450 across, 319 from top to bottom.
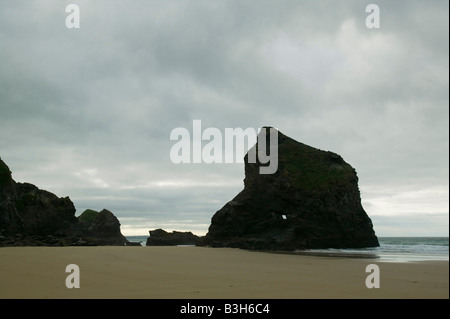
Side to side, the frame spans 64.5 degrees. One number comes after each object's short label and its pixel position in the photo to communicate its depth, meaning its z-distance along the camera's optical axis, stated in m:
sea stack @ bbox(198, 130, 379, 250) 36.08
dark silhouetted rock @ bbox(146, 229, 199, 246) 70.56
